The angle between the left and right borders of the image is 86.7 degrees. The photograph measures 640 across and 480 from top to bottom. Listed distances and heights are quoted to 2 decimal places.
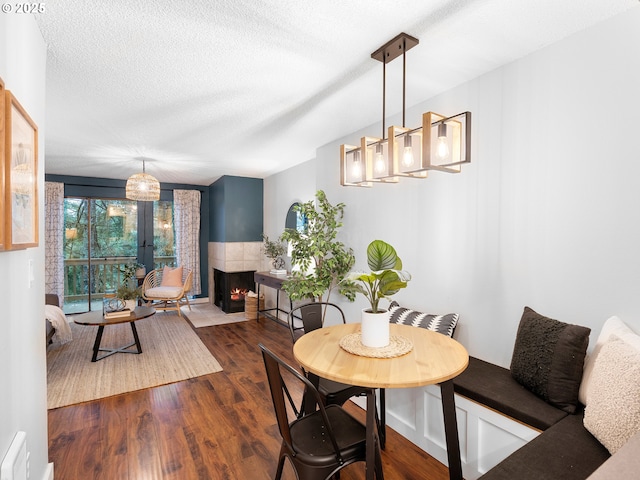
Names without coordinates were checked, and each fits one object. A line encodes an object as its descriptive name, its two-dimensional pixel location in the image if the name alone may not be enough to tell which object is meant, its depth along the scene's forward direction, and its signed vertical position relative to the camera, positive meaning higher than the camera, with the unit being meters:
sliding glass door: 6.14 -0.23
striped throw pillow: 2.32 -0.62
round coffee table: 3.77 -0.97
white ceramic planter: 1.74 -0.48
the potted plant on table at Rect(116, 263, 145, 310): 4.09 -0.74
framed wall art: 1.10 +0.22
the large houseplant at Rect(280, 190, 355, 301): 3.54 -0.20
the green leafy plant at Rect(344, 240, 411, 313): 1.68 -0.20
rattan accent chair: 5.79 -1.00
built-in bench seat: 1.25 -0.85
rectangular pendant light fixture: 1.58 +0.44
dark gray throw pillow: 1.60 -0.62
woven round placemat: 1.65 -0.58
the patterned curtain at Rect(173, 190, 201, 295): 6.78 +0.10
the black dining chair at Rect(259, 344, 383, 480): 1.45 -0.95
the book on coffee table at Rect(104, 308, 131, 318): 3.87 -0.91
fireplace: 6.14 -1.00
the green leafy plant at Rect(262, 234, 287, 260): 5.53 -0.23
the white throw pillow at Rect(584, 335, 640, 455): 1.22 -0.62
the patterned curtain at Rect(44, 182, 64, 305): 5.74 -0.08
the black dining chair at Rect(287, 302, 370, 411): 2.04 -0.95
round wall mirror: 5.08 +0.23
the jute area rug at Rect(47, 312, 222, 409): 3.15 -1.43
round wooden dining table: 1.40 -0.59
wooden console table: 4.96 -0.74
